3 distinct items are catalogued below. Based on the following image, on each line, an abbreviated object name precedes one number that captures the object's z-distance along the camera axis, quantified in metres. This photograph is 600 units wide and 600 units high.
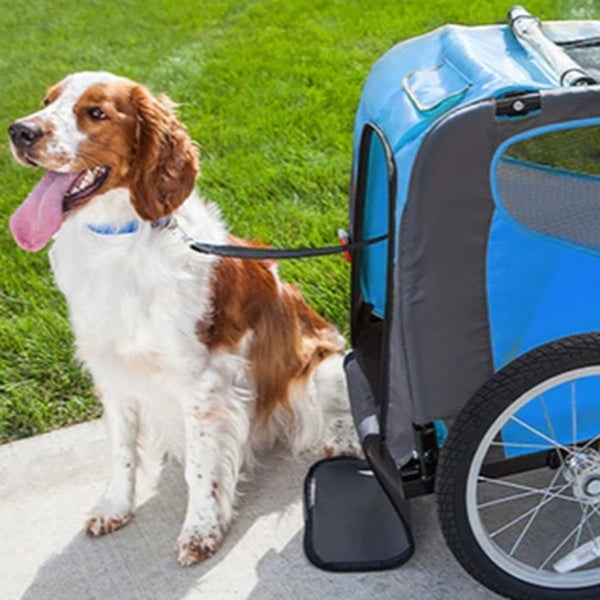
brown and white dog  2.57
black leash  2.67
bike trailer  2.17
